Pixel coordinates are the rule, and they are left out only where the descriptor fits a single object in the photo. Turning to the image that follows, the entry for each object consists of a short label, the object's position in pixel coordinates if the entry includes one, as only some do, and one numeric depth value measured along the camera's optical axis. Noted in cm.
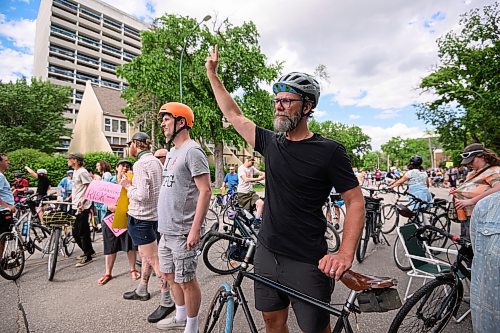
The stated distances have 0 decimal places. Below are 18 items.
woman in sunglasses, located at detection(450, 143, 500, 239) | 383
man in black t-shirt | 164
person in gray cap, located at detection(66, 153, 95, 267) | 527
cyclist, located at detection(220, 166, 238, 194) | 1142
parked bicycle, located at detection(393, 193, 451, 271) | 495
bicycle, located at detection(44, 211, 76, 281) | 454
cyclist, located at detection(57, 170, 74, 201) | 832
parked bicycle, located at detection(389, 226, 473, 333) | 247
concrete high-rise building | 5959
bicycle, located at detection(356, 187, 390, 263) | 534
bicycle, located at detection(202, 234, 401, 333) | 159
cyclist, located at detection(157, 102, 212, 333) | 260
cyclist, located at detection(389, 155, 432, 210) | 674
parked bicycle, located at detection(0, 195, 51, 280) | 447
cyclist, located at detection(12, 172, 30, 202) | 902
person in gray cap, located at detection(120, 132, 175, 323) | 338
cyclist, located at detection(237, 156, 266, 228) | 699
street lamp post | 1335
